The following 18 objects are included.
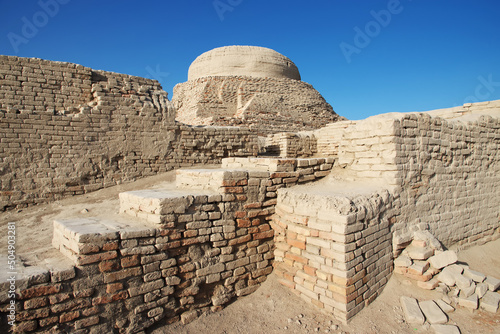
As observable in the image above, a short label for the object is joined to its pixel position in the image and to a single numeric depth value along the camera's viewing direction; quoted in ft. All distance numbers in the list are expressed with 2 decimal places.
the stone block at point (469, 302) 11.43
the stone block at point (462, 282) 12.00
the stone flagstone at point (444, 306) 11.27
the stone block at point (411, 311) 10.54
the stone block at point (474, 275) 12.37
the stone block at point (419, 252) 12.75
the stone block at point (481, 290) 11.93
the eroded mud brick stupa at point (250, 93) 49.37
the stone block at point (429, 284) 12.06
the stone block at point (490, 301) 11.38
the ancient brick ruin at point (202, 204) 8.99
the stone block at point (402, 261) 12.57
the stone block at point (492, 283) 12.21
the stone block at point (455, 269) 12.54
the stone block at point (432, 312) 10.64
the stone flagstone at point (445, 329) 10.19
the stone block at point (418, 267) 12.32
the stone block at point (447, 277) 12.21
